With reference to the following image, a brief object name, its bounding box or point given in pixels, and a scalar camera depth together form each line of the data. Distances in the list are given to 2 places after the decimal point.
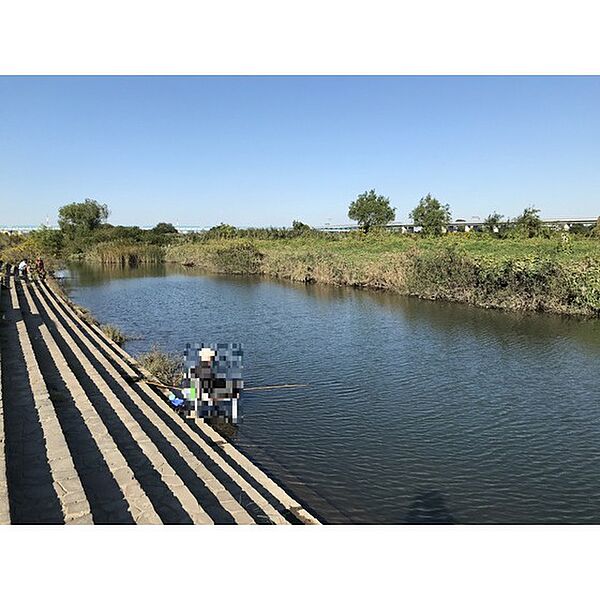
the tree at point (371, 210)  53.28
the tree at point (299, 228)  58.27
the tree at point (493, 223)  40.39
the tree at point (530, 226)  33.85
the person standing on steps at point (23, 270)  24.82
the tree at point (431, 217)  46.94
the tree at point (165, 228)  78.16
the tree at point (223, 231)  56.98
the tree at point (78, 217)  63.35
